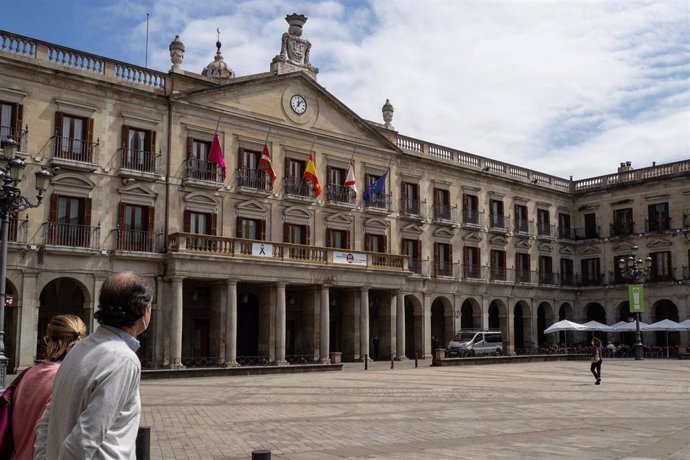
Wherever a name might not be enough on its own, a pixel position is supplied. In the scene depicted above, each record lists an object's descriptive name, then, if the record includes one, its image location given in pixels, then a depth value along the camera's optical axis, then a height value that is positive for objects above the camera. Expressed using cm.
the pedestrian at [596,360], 2426 -130
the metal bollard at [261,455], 575 -104
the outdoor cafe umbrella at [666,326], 4600 -34
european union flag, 4225 +767
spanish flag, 3897 +785
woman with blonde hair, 455 -39
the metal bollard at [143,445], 761 -128
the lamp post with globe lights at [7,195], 1766 +314
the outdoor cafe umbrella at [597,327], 4880 -42
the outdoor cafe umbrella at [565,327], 4719 -40
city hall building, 3150 +554
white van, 4409 -138
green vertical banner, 4200 +135
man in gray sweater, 358 -35
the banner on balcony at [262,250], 3562 +351
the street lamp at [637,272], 4197 +291
